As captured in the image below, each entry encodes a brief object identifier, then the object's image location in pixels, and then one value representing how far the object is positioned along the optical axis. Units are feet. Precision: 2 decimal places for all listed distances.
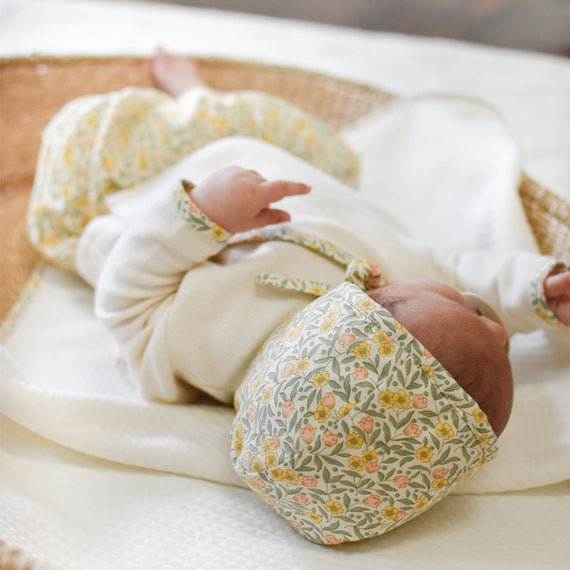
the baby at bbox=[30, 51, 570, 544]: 1.92
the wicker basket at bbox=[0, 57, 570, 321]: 3.32
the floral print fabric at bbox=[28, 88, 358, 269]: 3.37
